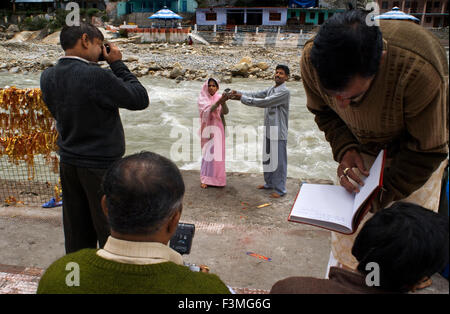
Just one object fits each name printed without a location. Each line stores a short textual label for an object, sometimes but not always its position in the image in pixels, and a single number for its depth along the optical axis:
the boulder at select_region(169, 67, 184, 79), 18.23
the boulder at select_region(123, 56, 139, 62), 21.46
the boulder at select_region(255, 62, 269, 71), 19.98
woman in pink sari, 4.99
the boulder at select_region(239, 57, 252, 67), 20.11
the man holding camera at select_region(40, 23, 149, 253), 2.21
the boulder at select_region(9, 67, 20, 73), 19.73
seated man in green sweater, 1.11
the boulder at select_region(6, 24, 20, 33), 33.53
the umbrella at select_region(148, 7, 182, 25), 29.89
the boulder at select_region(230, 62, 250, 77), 18.84
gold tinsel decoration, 3.60
